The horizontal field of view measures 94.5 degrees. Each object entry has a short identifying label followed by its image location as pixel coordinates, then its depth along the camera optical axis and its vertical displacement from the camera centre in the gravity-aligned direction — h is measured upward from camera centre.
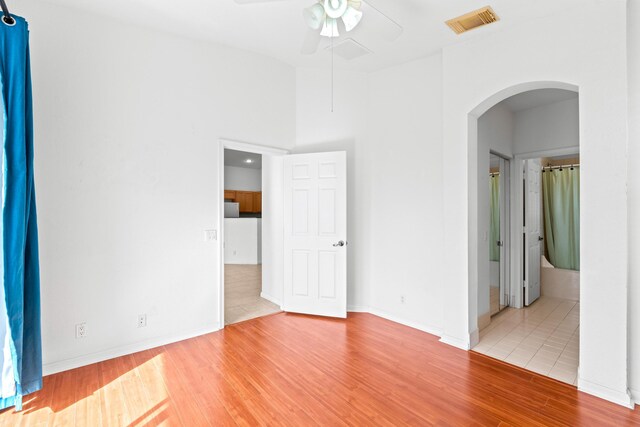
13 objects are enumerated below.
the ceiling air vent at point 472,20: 2.60 +1.77
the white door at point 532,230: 4.39 -0.28
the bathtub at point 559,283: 4.64 -1.15
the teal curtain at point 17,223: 2.08 -0.05
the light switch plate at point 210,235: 3.38 -0.23
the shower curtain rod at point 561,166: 5.18 +0.82
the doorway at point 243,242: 4.25 -0.71
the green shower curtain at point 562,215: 5.16 -0.06
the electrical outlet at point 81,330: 2.65 -1.03
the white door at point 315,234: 3.85 -0.27
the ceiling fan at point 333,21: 1.99 +1.37
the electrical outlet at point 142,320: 2.95 -1.05
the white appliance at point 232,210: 8.45 +0.13
